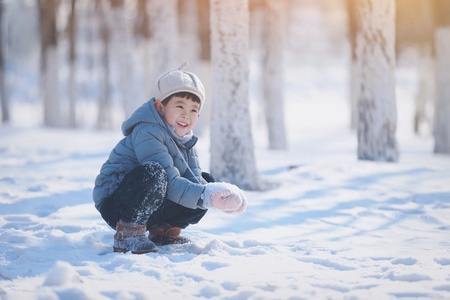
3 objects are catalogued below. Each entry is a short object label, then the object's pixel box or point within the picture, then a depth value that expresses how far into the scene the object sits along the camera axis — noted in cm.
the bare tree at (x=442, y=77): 1081
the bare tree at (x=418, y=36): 1964
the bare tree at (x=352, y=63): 1562
